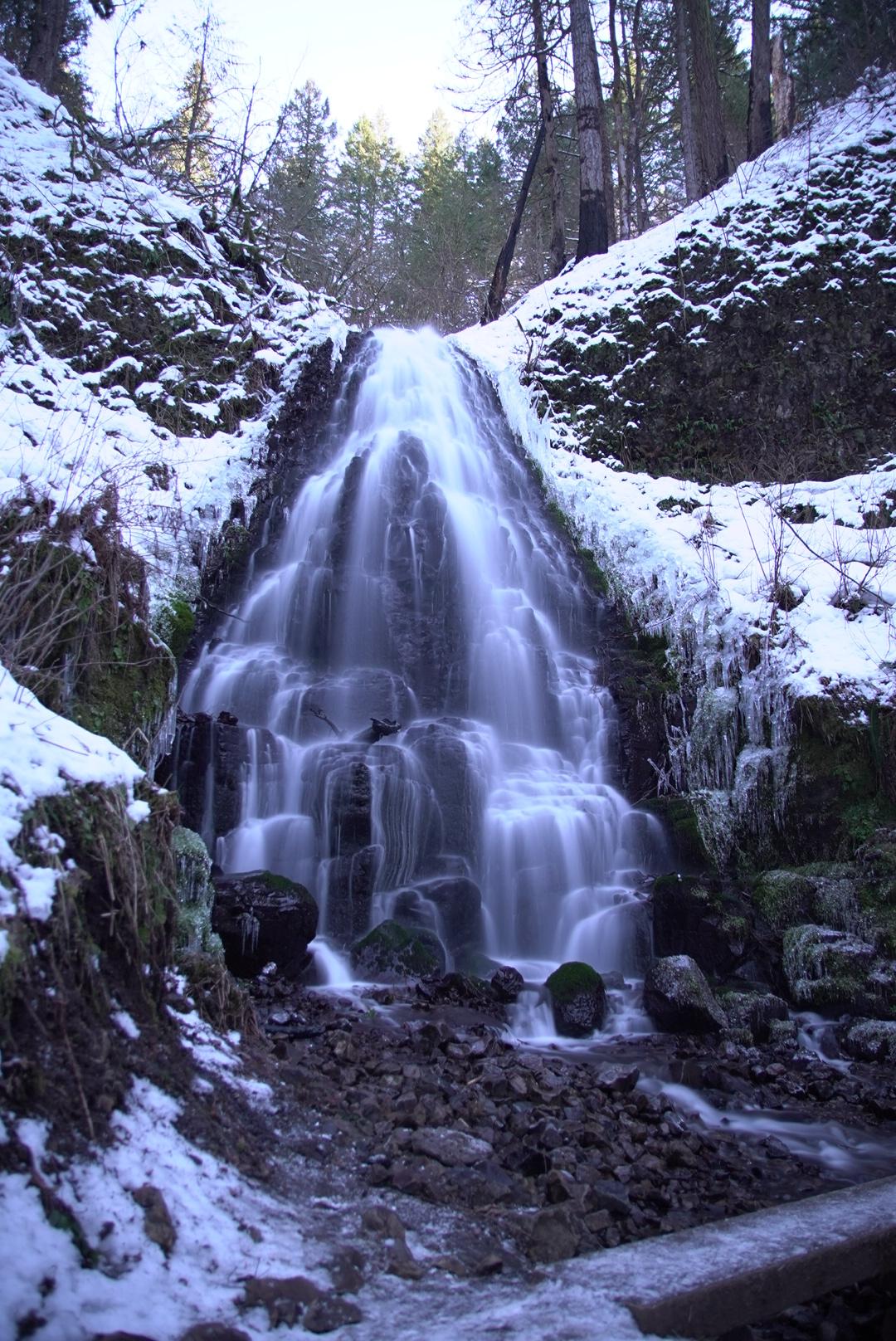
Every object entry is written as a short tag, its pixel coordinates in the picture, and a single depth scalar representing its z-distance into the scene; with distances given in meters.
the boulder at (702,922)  6.46
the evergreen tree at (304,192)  15.69
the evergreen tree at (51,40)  13.46
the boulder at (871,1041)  5.36
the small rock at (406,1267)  2.29
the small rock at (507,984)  5.96
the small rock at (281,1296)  2.01
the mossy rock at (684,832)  7.61
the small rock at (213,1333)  1.88
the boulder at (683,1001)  5.59
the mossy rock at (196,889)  5.09
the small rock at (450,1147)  3.13
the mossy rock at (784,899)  6.69
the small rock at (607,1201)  3.04
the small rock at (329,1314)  2.02
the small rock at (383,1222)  2.49
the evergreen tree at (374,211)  26.67
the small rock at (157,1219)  2.10
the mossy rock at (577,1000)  5.65
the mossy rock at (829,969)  5.91
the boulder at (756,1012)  5.67
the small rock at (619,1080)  4.42
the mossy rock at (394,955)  6.15
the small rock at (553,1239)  2.58
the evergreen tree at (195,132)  13.89
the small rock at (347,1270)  2.18
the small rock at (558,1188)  3.03
